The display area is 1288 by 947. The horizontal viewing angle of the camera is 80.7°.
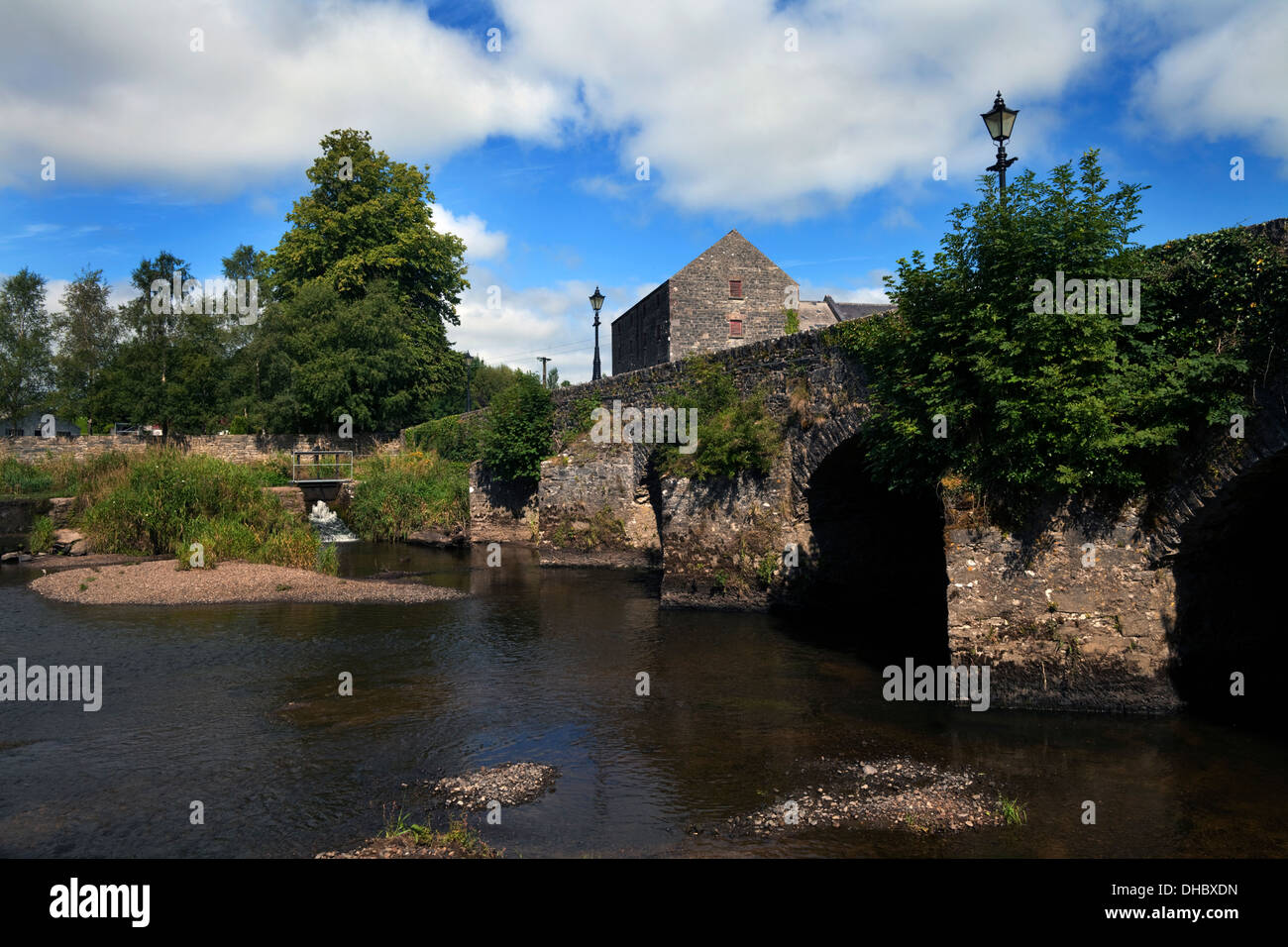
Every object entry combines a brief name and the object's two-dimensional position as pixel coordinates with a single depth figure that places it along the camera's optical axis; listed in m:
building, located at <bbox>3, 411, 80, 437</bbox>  49.49
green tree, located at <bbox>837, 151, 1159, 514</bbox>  8.50
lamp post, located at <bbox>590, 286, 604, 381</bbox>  23.72
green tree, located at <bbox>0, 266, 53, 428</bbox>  44.75
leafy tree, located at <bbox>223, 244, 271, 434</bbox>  37.22
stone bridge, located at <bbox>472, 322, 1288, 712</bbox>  8.52
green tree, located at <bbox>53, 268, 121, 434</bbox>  45.25
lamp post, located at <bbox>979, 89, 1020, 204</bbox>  9.12
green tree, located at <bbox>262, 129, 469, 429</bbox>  36.31
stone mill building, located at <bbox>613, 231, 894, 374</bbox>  38.44
